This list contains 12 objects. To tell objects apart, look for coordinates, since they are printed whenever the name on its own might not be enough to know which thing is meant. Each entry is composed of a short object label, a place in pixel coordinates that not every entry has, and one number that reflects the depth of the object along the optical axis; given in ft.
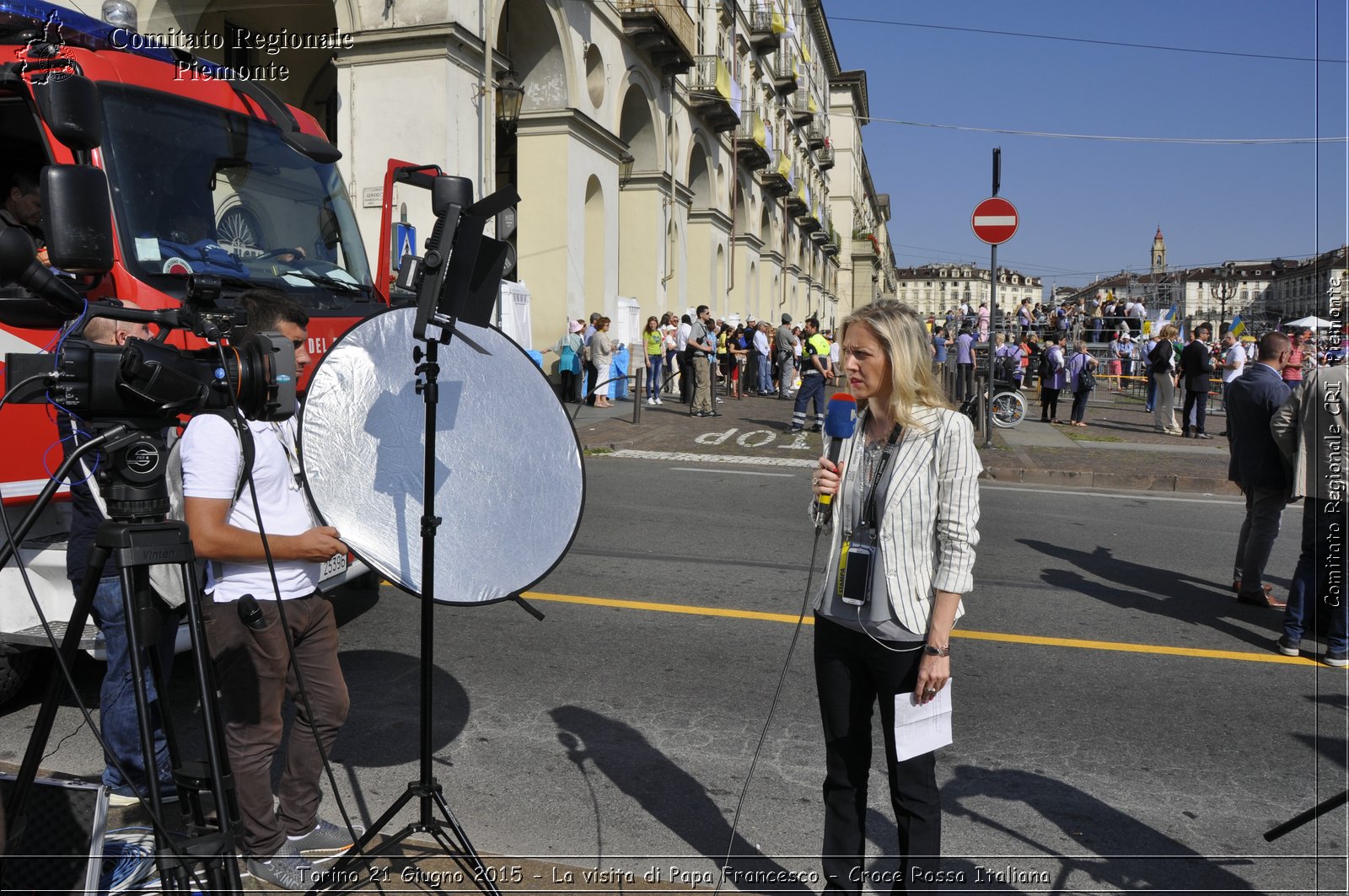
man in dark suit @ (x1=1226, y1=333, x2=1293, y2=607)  21.07
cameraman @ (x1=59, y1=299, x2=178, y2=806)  11.21
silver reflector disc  8.45
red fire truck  14.25
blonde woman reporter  9.06
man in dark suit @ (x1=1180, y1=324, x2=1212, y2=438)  56.70
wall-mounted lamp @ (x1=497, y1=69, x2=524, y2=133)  56.44
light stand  8.43
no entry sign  45.55
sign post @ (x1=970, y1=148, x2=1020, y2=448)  45.52
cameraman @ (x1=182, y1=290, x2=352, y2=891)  9.55
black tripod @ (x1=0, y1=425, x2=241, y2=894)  7.06
